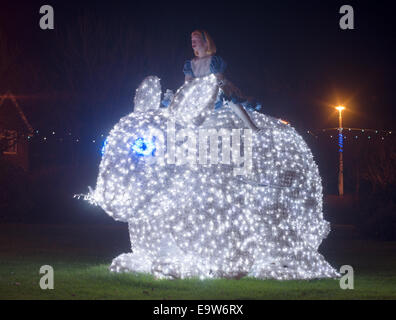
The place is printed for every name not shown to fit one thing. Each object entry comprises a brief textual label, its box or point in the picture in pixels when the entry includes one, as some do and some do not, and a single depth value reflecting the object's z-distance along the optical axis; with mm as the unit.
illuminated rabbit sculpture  9336
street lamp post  24362
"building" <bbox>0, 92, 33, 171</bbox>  25031
